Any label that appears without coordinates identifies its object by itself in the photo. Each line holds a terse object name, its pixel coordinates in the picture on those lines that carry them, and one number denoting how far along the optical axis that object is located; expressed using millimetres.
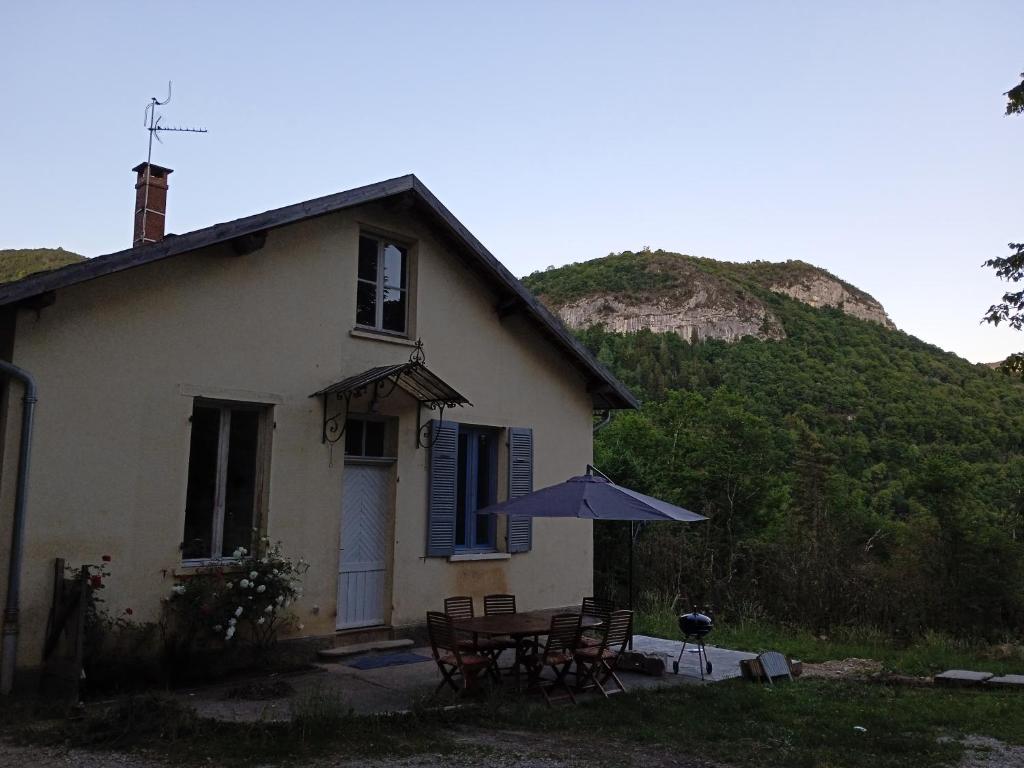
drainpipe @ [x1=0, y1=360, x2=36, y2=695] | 7090
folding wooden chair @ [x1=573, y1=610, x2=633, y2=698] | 8047
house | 7652
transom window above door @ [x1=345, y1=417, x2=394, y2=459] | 10109
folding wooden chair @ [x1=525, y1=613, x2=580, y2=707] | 7797
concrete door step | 9258
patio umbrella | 8109
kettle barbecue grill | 9156
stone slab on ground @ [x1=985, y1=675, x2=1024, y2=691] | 9125
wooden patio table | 7691
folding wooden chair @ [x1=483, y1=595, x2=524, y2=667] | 9711
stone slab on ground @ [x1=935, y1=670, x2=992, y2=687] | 9281
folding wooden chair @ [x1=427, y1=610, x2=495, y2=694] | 7531
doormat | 9086
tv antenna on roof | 10938
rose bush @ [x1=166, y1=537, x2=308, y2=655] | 8148
